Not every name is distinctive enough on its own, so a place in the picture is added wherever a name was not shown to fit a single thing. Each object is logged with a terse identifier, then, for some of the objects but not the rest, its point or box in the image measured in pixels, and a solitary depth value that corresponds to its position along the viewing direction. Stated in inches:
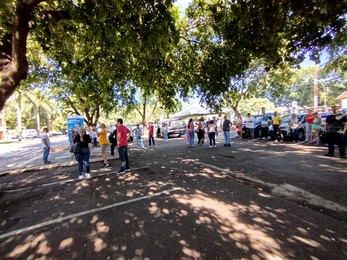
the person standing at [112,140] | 469.0
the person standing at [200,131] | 584.7
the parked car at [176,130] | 962.7
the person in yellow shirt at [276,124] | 531.7
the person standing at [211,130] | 504.8
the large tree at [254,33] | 201.7
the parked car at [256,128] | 631.8
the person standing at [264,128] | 587.2
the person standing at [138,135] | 624.7
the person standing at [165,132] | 797.9
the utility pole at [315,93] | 1438.7
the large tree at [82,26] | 186.2
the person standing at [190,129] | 543.2
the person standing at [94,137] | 729.5
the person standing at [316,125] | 425.4
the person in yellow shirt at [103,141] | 370.9
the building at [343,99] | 1753.4
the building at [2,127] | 2113.7
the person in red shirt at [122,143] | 309.9
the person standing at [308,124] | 462.3
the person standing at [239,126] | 704.8
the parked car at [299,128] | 519.4
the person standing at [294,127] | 510.6
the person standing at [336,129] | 302.5
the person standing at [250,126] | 638.8
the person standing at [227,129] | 490.8
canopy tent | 1037.3
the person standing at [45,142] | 429.1
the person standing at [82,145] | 293.6
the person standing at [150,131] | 662.5
